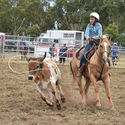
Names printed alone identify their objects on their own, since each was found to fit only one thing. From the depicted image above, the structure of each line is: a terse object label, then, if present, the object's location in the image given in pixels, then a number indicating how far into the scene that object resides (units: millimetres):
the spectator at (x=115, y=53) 34844
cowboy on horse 13602
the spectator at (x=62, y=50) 35125
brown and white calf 12580
